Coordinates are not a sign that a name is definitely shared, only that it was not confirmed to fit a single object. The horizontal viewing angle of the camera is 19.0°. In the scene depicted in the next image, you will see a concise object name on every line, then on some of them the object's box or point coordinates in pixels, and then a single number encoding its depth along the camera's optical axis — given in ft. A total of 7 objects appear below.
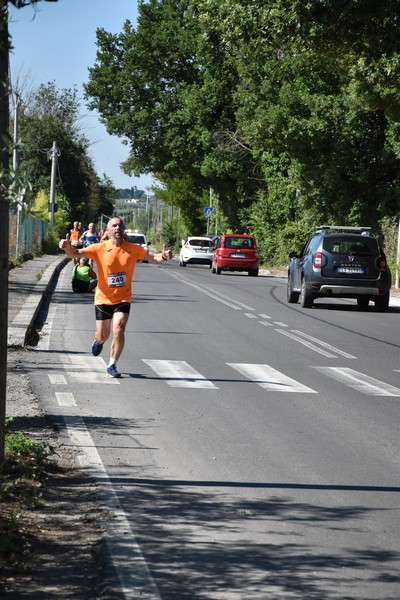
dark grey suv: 83.51
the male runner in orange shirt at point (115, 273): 43.01
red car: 149.28
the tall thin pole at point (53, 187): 230.48
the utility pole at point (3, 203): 17.93
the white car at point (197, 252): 181.78
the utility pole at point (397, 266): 117.39
